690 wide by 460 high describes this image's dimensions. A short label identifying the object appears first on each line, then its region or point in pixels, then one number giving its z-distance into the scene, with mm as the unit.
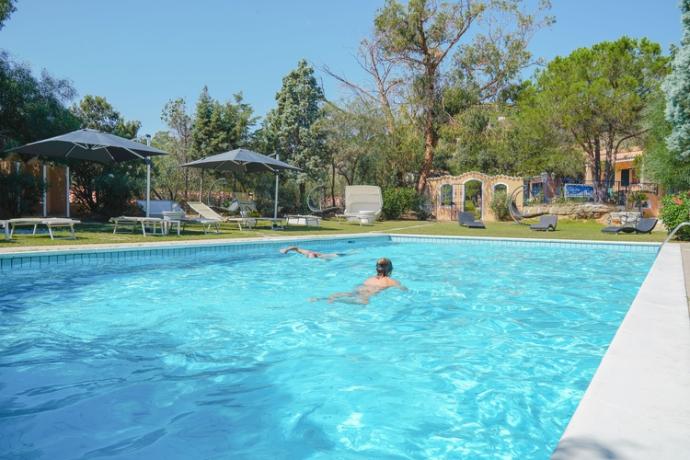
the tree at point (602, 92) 22062
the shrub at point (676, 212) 12370
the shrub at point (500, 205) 23000
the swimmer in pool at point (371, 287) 6051
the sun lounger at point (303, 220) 16503
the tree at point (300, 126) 23297
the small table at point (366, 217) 18641
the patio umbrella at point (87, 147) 11039
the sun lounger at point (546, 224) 16047
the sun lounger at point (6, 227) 9091
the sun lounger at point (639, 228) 14641
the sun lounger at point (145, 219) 11031
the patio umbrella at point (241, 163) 14430
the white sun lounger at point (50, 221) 9438
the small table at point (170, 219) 11770
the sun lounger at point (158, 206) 14922
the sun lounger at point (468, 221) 17359
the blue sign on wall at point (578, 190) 24297
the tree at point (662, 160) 15461
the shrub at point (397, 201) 22406
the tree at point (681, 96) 13438
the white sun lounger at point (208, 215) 13139
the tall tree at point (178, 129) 24609
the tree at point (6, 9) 12461
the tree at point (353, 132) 24281
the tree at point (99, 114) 18938
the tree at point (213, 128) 22297
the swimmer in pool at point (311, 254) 9766
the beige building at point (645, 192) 23359
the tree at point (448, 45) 22656
